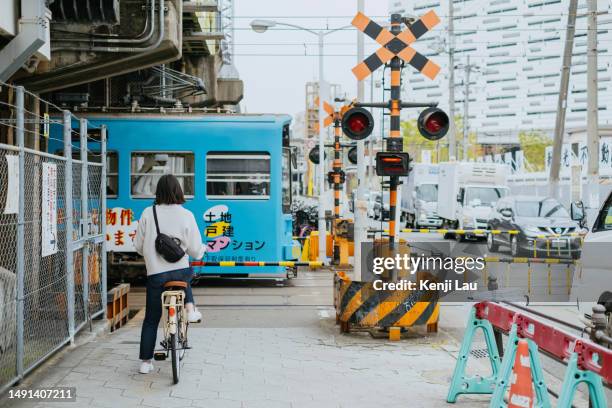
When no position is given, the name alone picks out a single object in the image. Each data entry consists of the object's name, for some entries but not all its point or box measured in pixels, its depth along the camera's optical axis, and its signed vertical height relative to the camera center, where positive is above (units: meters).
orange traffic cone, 5.48 -1.23
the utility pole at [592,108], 24.83 +2.52
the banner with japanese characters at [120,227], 15.46 -0.63
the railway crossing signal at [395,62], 10.63 +1.61
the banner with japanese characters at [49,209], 8.00 -0.16
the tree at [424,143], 93.76 +5.82
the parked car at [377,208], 34.84 -0.77
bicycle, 7.25 -1.15
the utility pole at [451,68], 46.72 +7.56
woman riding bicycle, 7.58 -0.50
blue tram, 15.55 +0.31
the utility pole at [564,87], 26.02 +3.34
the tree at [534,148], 93.58 +4.86
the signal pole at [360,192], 11.93 +0.00
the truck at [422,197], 36.31 -0.24
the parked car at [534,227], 21.44 -0.93
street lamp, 19.67 +1.78
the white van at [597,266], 8.84 -0.78
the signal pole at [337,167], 21.19 +0.64
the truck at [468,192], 29.56 +0.01
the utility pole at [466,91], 60.79 +8.08
